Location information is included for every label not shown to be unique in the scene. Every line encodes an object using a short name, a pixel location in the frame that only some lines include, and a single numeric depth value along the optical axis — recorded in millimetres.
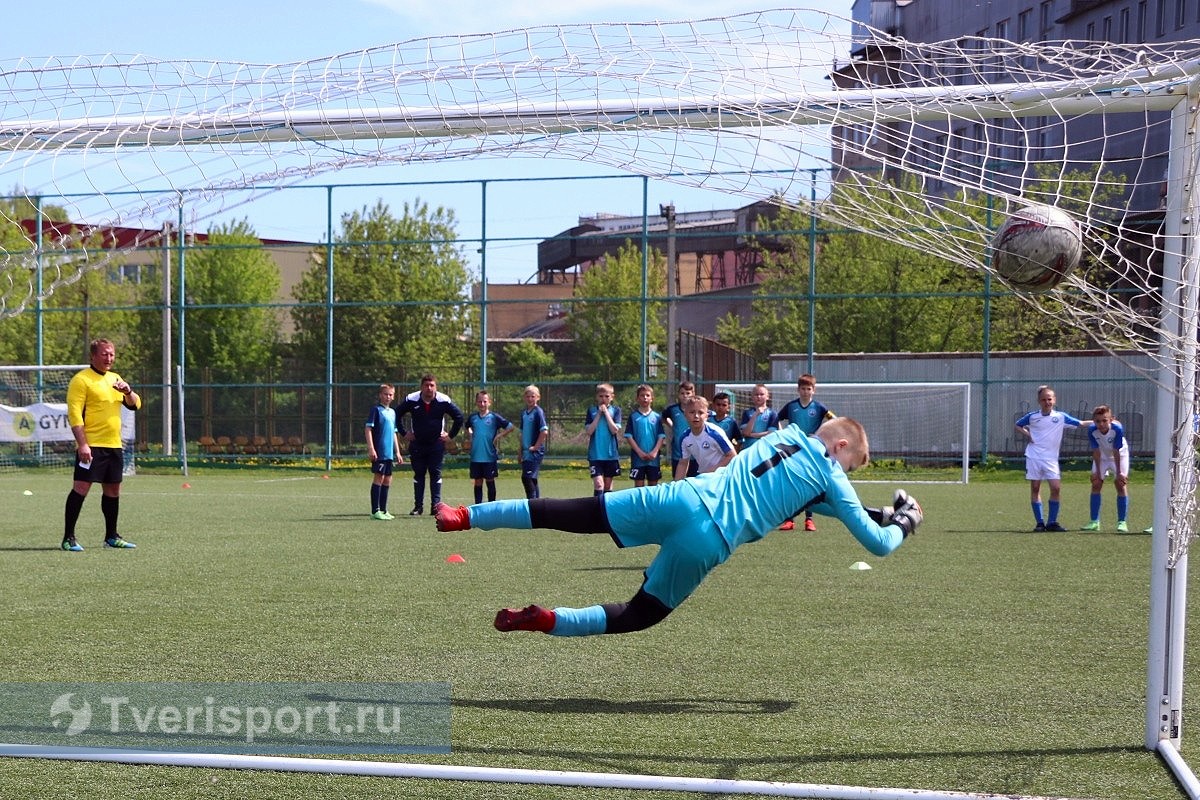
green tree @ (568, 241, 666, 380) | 39000
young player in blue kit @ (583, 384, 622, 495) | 15391
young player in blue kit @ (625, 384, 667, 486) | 15023
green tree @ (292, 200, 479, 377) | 32344
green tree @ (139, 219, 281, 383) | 38631
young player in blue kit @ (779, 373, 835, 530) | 14211
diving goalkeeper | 5422
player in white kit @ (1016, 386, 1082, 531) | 15391
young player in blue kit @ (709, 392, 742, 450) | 13891
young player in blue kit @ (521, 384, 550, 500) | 16203
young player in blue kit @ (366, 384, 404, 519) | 16016
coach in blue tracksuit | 16281
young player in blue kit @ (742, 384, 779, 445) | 14711
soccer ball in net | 5004
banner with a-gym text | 24828
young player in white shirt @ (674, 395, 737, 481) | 12445
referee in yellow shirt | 11336
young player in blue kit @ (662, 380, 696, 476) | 14797
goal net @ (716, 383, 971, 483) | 25516
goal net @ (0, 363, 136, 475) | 24953
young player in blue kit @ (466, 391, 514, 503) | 16453
